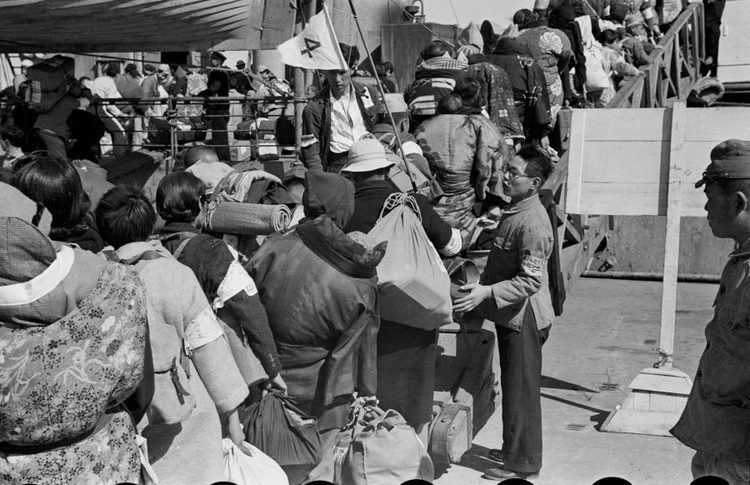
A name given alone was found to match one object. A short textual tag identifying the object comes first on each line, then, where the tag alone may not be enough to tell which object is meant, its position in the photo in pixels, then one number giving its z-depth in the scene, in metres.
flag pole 7.00
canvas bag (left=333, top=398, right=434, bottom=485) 4.93
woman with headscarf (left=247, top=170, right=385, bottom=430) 4.94
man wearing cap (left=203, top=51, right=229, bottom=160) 13.23
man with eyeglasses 5.93
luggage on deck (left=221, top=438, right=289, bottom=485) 4.29
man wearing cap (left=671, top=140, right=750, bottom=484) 3.60
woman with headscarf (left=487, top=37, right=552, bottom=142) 10.07
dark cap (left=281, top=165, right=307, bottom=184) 6.52
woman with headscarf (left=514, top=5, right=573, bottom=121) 10.84
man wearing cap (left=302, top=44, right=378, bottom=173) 8.34
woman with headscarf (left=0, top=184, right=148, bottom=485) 3.00
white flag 8.27
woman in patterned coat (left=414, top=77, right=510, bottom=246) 8.11
